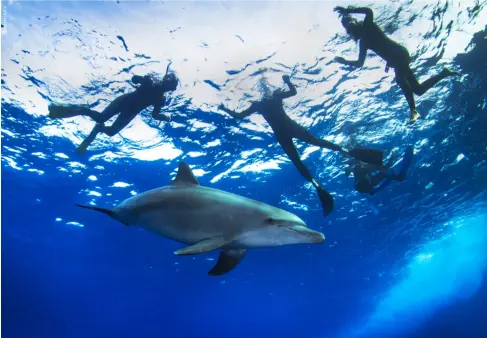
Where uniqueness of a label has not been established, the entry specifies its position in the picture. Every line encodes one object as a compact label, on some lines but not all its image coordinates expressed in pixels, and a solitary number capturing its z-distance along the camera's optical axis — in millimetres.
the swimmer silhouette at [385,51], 6913
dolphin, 2412
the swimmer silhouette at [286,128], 7020
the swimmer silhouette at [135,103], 8252
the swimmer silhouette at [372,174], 8716
